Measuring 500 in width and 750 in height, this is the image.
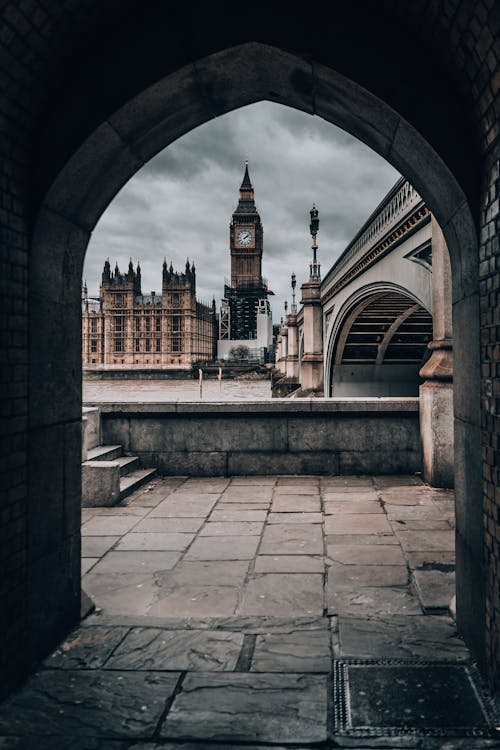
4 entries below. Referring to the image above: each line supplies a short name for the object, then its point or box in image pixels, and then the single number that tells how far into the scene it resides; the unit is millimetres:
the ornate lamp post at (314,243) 23534
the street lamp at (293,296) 45625
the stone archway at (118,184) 3016
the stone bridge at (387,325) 7414
